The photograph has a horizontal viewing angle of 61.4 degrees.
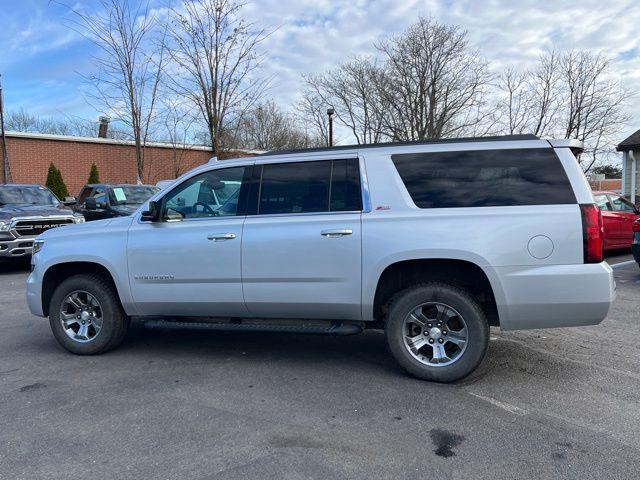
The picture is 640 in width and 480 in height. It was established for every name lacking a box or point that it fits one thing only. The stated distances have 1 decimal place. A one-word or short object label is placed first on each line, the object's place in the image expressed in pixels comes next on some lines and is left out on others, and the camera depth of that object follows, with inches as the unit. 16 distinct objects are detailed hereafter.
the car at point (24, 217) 418.3
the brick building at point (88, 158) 871.7
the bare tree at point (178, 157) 1001.5
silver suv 164.4
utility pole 808.3
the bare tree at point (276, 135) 1598.7
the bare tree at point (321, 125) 1419.8
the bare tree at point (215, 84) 719.7
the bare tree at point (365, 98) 1266.0
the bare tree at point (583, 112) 1221.7
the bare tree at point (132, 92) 755.4
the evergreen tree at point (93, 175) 904.3
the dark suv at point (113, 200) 501.2
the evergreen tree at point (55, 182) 858.8
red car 474.0
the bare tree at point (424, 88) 1181.1
